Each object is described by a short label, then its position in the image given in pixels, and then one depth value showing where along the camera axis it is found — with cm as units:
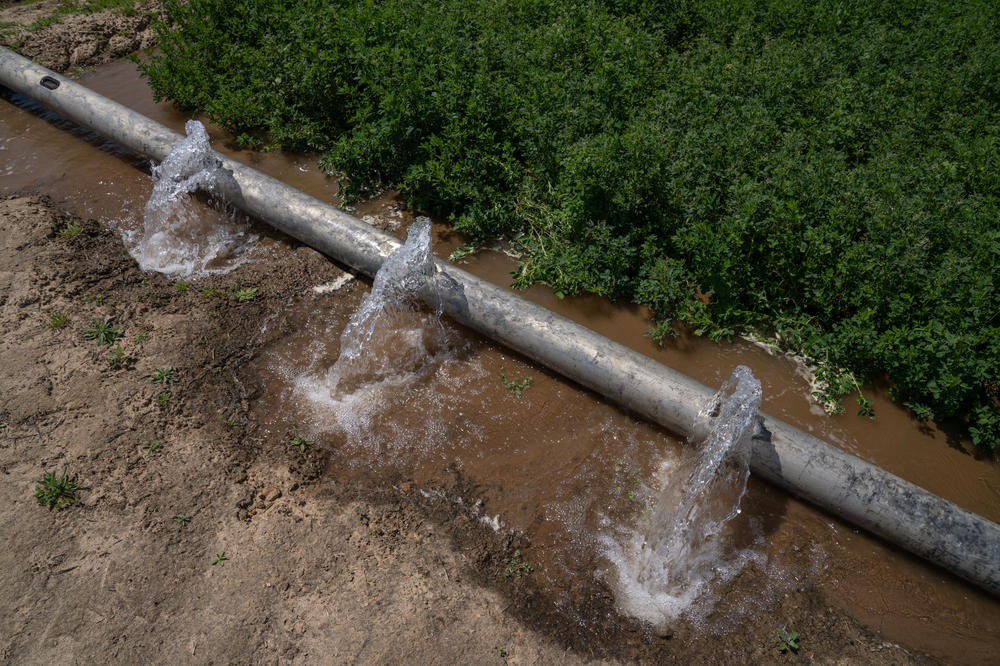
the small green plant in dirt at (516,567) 407
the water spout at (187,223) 633
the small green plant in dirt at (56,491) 416
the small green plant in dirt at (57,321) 534
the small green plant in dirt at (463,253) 633
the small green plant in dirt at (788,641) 381
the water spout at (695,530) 405
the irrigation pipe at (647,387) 405
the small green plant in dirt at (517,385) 524
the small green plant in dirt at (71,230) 643
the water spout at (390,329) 526
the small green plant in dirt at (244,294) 584
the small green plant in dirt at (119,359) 508
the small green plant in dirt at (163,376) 499
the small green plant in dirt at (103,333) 526
